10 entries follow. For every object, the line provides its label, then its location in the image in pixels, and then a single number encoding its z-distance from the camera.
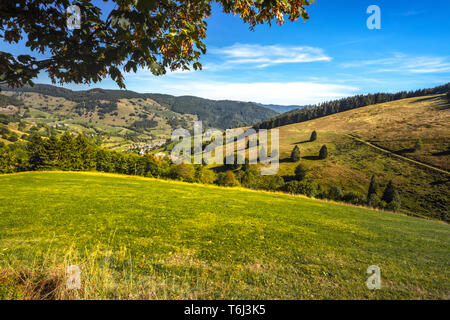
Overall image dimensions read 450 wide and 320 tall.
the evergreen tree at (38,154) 50.78
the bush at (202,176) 76.06
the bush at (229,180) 74.44
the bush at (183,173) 72.50
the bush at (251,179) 79.12
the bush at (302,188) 70.25
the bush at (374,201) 63.90
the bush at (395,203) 61.92
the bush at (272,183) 77.06
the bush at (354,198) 65.96
